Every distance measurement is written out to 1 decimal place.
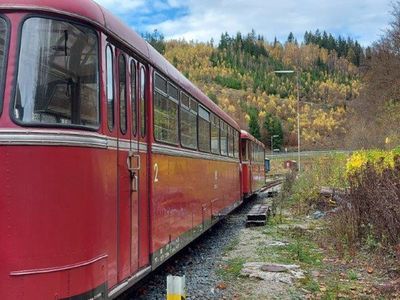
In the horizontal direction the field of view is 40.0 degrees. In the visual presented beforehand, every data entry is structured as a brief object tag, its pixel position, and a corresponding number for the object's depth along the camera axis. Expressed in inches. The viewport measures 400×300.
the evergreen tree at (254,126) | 3659.0
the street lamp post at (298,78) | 1354.5
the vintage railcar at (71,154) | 170.2
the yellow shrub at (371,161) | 454.9
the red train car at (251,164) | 806.5
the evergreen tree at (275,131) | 3863.2
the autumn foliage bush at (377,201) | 342.6
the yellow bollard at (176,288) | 167.5
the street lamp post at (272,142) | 3603.3
